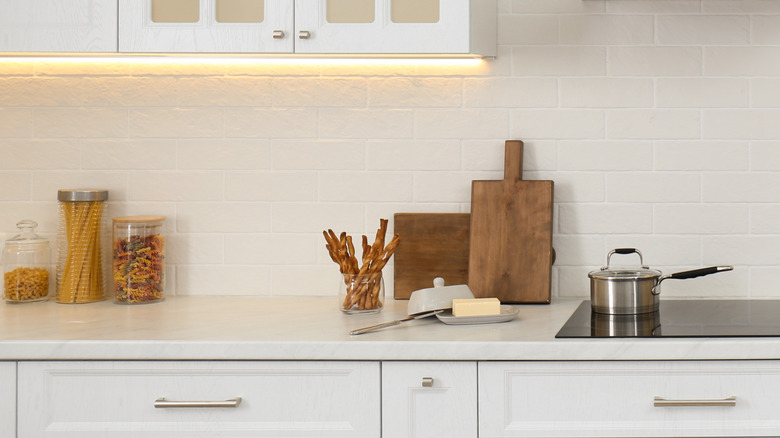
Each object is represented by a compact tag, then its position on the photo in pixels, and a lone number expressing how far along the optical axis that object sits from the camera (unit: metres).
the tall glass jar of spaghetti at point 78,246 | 2.27
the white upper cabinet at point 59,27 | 2.04
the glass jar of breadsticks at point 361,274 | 2.08
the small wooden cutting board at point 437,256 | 2.37
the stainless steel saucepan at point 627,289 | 2.06
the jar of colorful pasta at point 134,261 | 2.24
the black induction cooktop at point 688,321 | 1.82
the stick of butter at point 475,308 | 1.96
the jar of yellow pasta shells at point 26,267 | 2.27
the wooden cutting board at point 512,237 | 2.27
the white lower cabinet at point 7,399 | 1.77
